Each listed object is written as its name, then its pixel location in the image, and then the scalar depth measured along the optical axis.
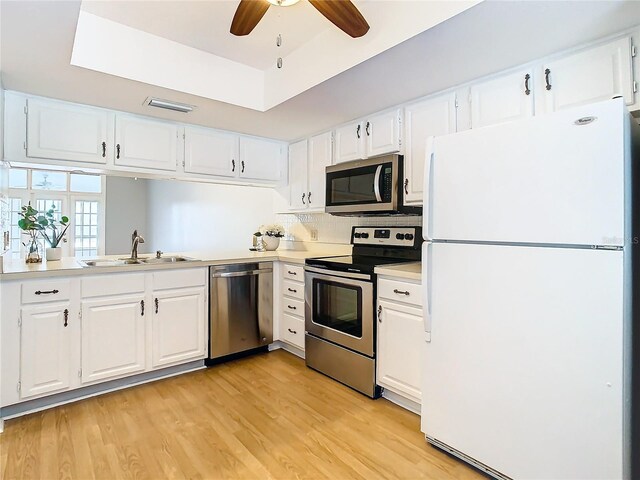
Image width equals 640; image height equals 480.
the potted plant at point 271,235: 3.84
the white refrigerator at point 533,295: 1.30
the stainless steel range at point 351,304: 2.45
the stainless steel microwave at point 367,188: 2.60
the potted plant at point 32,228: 2.56
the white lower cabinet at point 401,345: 2.16
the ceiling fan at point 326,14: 1.52
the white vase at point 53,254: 2.75
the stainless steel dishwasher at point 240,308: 2.98
